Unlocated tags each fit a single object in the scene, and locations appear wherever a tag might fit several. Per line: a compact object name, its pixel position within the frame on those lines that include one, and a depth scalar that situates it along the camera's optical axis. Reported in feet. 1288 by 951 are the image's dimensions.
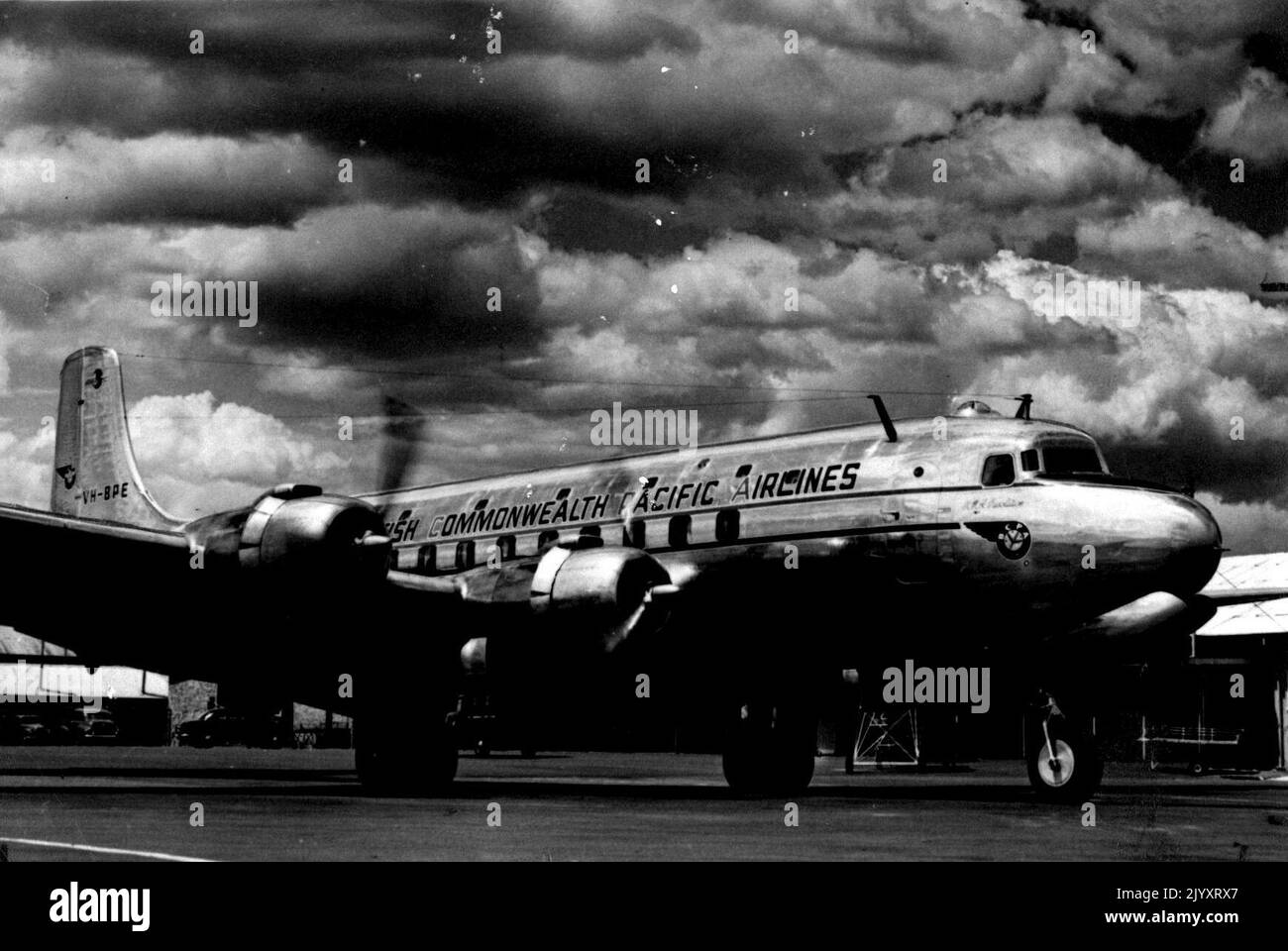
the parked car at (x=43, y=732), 201.67
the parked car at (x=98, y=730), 199.72
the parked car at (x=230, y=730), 194.29
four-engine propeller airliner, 62.69
